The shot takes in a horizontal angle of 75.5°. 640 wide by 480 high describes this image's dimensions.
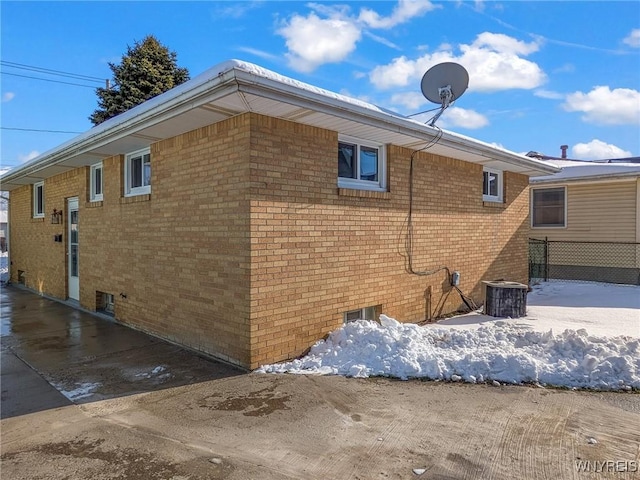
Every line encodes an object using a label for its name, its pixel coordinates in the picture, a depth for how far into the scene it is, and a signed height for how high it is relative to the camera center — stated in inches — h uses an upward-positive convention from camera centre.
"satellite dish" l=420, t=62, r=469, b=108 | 279.6 +102.7
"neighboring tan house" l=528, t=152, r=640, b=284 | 486.7 +15.7
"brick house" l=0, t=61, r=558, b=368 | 193.6 +10.9
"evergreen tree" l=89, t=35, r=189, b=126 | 839.7 +322.6
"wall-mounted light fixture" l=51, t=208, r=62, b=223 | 402.9 +13.8
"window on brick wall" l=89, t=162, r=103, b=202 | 343.9 +39.7
